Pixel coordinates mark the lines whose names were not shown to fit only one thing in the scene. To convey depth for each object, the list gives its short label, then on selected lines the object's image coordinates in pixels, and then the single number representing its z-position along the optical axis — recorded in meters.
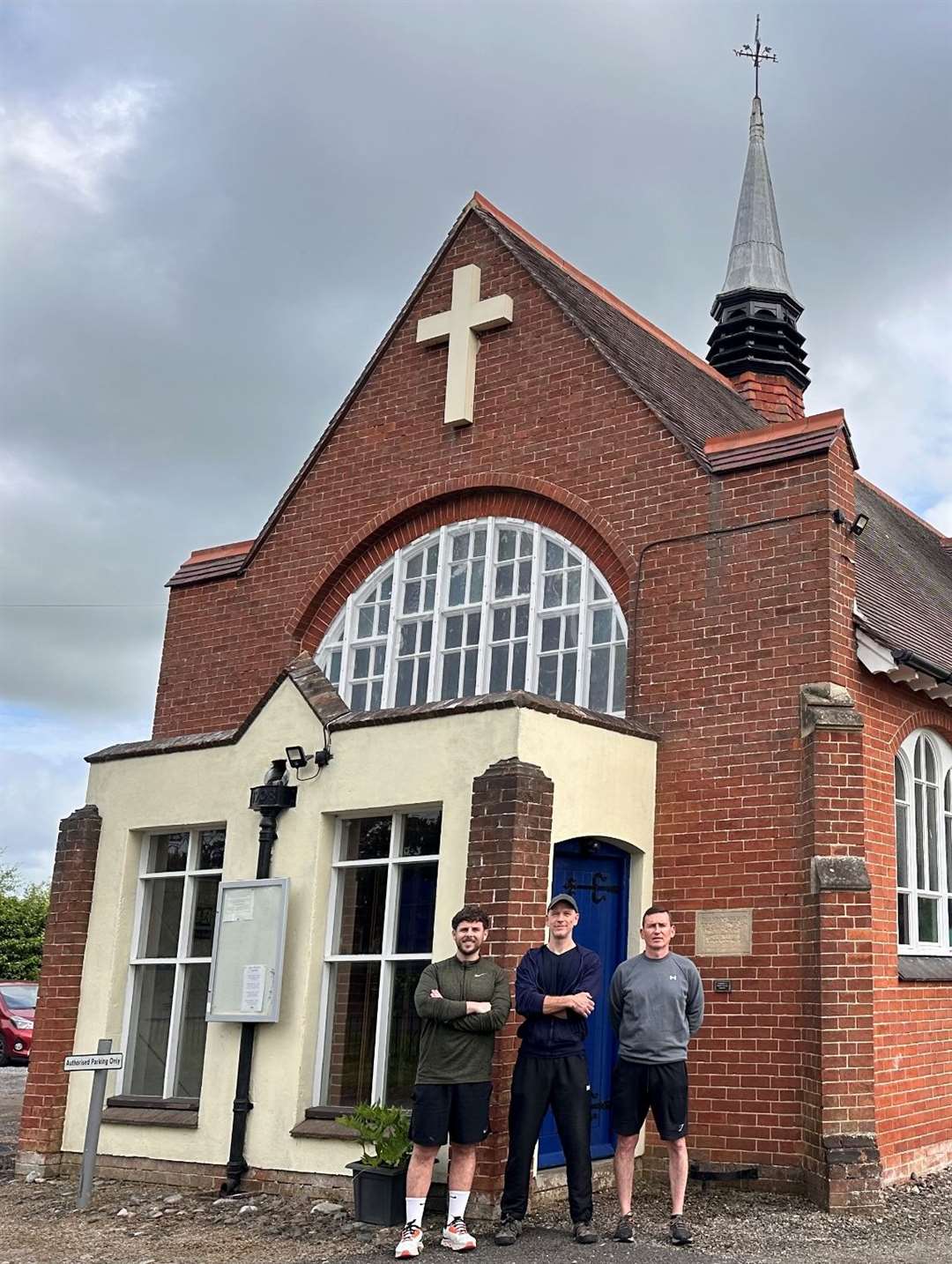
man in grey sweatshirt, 8.17
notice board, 10.12
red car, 20.78
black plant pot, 8.40
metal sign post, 9.59
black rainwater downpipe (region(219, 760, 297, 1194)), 10.12
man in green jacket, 8.00
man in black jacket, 8.07
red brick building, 9.70
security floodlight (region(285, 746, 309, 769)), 10.61
